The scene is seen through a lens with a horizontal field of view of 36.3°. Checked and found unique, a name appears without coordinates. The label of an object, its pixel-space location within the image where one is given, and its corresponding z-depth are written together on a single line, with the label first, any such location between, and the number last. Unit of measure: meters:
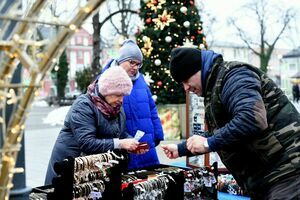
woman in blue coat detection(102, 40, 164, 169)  3.75
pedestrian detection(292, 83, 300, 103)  31.89
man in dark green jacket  2.08
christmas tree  9.97
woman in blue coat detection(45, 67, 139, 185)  2.93
